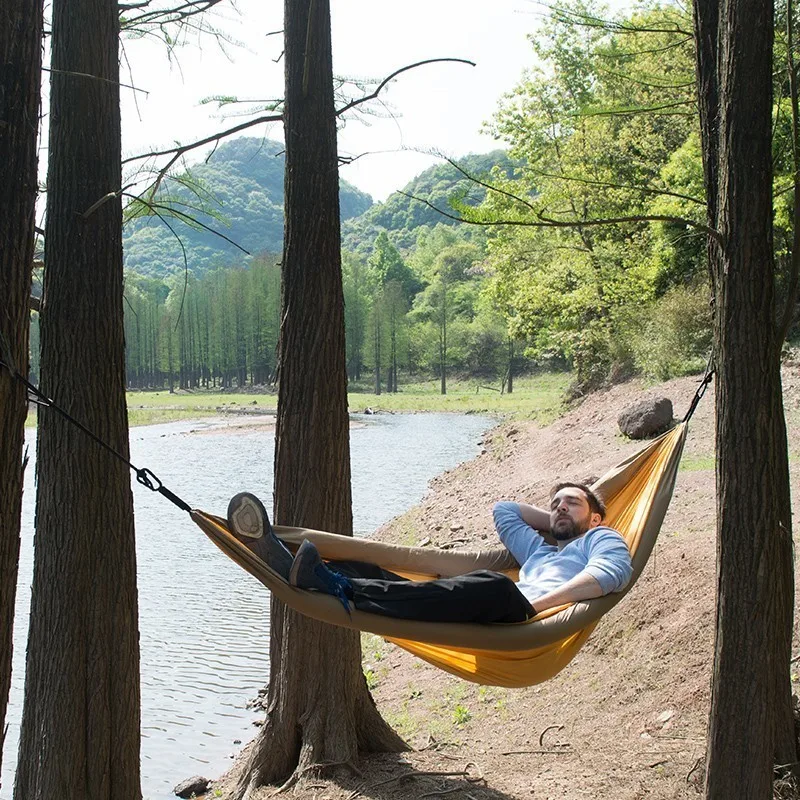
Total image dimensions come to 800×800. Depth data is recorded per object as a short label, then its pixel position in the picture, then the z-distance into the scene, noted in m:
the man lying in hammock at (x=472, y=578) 2.65
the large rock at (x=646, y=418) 8.90
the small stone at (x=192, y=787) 4.61
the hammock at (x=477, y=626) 2.63
